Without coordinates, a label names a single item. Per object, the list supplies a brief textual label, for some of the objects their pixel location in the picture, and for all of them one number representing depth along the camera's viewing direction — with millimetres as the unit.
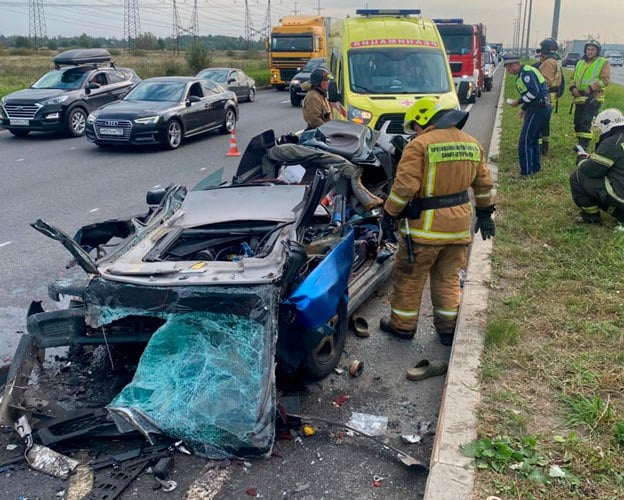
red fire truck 22141
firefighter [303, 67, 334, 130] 9000
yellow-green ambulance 10672
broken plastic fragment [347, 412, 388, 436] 3719
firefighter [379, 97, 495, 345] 4457
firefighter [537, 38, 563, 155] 11078
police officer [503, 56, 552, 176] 9547
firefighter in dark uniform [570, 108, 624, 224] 6703
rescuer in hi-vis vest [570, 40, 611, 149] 10734
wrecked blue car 3381
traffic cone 12542
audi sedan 12602
